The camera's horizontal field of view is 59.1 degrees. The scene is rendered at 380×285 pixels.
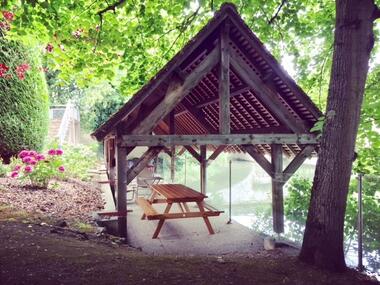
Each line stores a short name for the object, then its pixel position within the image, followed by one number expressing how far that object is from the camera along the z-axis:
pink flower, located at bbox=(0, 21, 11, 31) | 8.32
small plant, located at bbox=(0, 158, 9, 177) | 9.19
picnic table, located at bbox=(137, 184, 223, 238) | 6.85
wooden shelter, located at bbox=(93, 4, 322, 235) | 5.96
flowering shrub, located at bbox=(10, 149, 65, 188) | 7.90
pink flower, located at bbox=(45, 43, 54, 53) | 7.38
